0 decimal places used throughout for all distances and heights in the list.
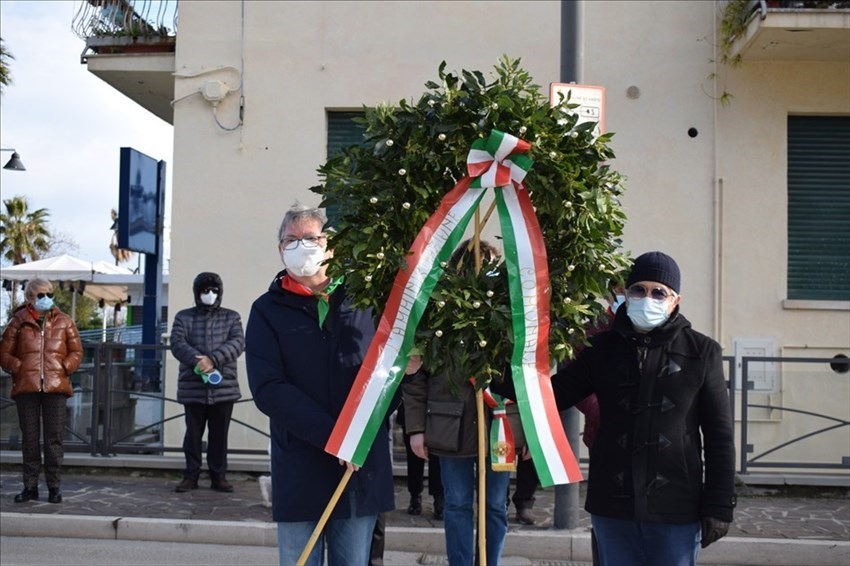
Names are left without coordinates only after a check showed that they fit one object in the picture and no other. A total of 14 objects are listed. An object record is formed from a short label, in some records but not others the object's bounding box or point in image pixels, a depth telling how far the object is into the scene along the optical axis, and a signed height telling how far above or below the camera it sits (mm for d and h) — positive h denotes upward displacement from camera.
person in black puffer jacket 9320 -580
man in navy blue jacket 4141 -361
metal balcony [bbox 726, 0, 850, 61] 10188 +2936
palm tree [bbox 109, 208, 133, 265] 49234 +2454
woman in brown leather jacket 8703 -595
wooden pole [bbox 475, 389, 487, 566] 4133 -732
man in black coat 4023 -495
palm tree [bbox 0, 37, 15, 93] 17339 +4002
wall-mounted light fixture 23597 +3244
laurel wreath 4070 +437
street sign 7723 +1647
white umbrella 20828 +685
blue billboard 12023 +1261
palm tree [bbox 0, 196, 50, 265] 41125 +2887
